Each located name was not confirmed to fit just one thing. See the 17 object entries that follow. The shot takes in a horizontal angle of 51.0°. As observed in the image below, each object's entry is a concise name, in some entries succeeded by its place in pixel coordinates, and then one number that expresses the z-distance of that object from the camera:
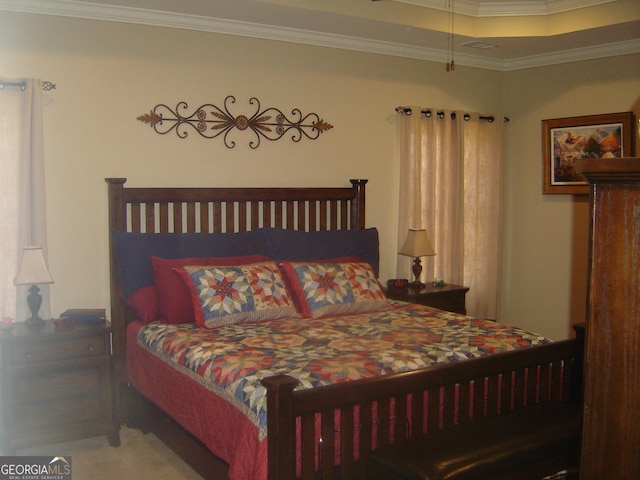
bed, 2.47
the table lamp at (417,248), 4.89
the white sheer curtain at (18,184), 3.66
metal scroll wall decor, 4.17
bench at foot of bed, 2.32
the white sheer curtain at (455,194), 5.16
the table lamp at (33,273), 3.48
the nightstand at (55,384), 3.42
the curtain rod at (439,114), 5.11
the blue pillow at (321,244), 4.31
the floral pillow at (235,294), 3.61
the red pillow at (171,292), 3.67
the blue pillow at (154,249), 3.85
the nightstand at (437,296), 4.72
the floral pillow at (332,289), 3.96
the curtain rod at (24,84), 3.62
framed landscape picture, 4.94
